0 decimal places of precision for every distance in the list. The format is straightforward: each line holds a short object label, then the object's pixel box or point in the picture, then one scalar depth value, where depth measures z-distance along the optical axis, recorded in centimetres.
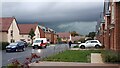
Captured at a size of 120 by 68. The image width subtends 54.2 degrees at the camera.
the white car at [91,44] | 1869
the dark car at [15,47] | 1562
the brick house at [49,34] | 4094
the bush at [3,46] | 1796
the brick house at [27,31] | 3312
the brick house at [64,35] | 5672
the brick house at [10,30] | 2589
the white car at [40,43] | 2000
